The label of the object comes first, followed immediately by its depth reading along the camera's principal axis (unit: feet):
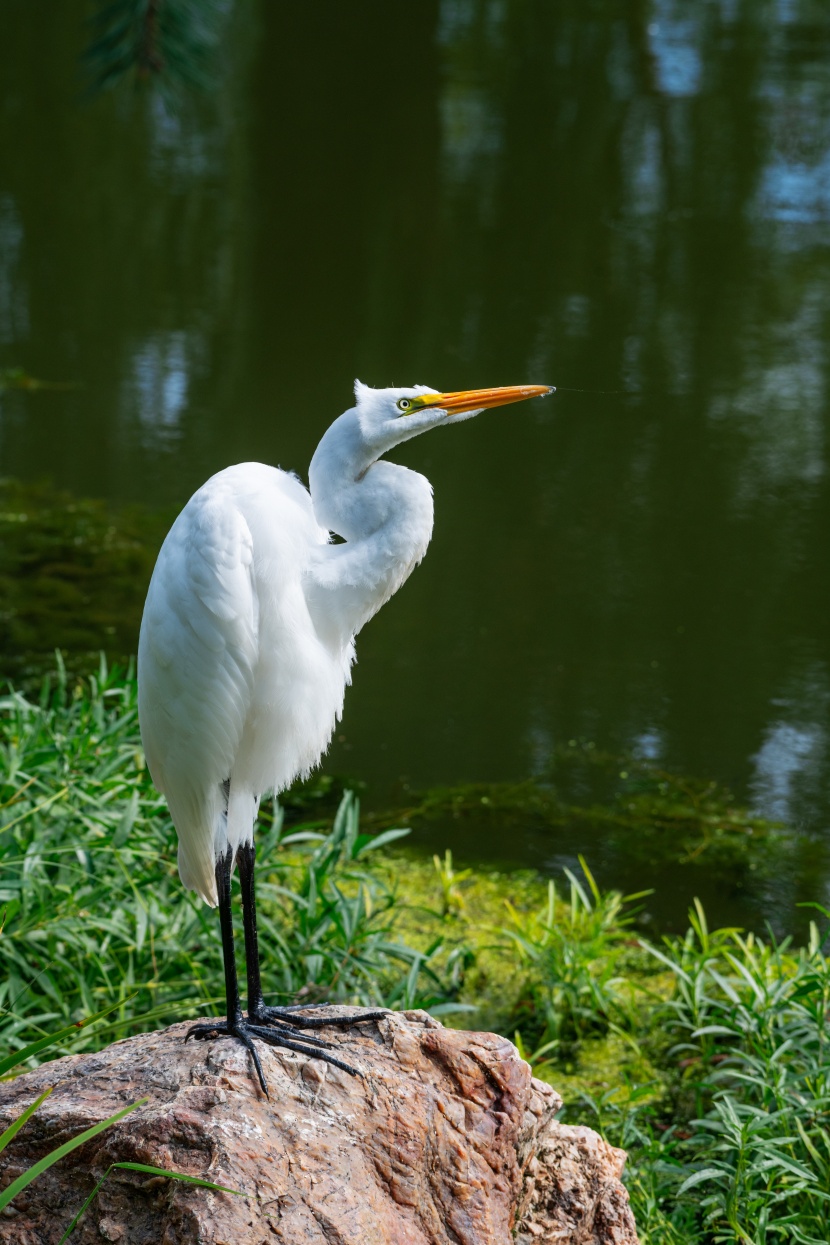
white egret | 15.33
